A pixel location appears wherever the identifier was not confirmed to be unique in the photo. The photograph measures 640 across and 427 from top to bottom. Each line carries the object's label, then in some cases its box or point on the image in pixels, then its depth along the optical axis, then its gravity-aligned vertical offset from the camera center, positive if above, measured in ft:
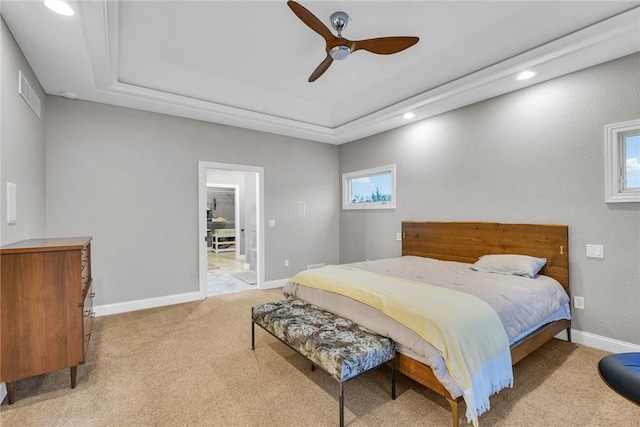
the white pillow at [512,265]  9.35 -1.76
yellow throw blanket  5.40 -2.34
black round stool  4.49 -2.66
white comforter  6.03 -2.43
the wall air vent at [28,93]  8.04 +3.68
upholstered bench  5.74 -2.82
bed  6.12 -1.92
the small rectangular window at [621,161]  8.61 +1.51
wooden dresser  6.17 -2.08
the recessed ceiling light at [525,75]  9.67 +4.62
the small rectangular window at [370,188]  16.10 +1.50
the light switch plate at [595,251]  9.06 -1.24
